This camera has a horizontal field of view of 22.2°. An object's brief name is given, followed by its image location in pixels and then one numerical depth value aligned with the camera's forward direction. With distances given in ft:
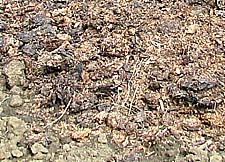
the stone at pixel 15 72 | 6.04
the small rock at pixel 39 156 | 5.36
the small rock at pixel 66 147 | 5.42
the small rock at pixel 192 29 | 6.18
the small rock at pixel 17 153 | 5.40
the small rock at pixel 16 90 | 5.95
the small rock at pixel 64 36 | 6.33
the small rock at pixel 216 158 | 5.28
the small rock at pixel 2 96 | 5.90
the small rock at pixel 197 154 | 5.29
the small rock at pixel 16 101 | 5.83
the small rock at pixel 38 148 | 5.40
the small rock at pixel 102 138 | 5.47
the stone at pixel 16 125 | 5.59
